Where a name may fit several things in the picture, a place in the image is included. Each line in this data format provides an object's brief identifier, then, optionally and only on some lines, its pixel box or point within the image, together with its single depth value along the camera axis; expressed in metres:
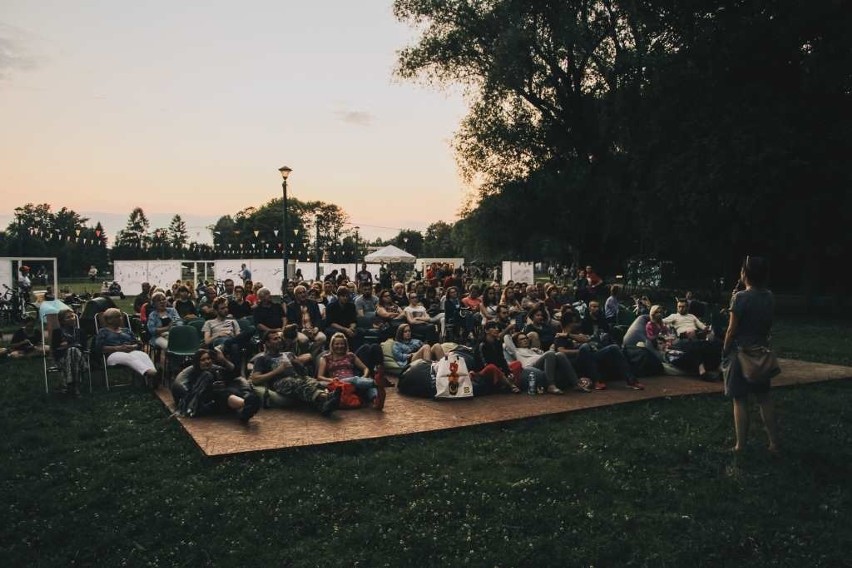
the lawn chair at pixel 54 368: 8.53
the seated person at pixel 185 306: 10.80
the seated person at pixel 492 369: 8.42
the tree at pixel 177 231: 111.75
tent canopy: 31.81
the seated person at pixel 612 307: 12.89
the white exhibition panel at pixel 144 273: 27.97
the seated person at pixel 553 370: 8.47
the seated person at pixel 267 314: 10.87
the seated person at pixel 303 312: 11.44
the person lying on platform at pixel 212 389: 7.07
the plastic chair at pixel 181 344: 9.23
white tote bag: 8.09
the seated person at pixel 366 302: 12.75
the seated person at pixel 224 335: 9.50
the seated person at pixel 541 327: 10.25
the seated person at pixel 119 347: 8.85
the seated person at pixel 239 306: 11.50
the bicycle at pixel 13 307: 17.38
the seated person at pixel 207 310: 11.26
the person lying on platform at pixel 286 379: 7.27
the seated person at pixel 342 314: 10.92
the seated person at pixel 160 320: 10.02
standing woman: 5.48
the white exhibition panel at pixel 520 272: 31.11
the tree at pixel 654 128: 18.50
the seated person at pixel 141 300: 13.00
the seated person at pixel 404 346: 9.83
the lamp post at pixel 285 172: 21.67
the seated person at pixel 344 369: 7.76
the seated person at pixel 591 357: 8.81
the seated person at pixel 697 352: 9.60
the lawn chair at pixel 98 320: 10.18
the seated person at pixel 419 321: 12.22
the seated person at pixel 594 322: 11.39
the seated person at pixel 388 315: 11.64
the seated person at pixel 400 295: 14.46
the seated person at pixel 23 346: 11.68
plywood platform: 6.13
